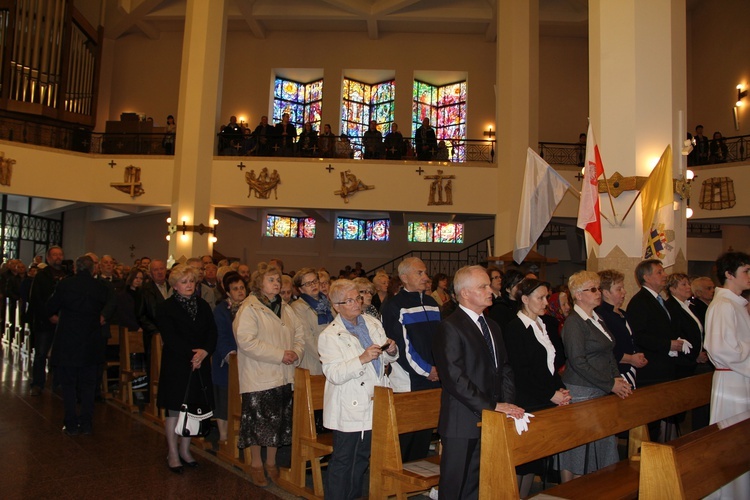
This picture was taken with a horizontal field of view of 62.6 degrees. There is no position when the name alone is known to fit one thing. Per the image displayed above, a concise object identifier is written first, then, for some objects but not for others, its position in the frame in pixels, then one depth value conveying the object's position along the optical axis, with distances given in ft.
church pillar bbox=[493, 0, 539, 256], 42.50
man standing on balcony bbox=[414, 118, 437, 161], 45.30
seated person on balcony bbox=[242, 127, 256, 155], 45.80
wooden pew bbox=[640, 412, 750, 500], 7.84
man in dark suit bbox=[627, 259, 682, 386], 15.39
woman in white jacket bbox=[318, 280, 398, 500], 11.98
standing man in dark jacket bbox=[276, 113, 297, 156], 46.06
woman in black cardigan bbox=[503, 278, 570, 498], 11.72
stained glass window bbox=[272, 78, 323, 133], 61.36
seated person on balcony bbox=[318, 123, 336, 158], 46.14
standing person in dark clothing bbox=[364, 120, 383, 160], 45.96
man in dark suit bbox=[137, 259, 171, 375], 21.79
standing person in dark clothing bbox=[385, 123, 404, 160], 45.84
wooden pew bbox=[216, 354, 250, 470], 16.39
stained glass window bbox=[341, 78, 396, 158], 61.31
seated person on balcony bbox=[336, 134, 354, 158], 46.50
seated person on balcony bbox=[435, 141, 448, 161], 45.34
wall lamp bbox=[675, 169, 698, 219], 24.16
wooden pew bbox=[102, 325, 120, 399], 23.57
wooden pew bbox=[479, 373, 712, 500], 9.02
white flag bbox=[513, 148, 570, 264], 22.50
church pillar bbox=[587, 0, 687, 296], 23.59
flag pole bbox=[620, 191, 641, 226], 23.21
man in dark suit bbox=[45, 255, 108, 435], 18.15
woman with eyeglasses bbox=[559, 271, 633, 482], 12.20
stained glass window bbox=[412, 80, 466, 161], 61.00
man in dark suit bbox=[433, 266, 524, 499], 10.00
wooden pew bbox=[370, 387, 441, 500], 11.44
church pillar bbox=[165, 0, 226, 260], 43.29
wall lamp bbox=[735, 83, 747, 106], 47.41
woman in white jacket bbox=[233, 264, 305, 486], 14.48
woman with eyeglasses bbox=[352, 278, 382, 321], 14.57
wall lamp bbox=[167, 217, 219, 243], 42.42
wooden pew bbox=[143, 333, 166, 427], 19.74
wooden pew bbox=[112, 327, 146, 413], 21.98
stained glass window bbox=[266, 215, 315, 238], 62.13
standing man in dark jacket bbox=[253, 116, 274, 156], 46.14
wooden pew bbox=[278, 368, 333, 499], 13.85
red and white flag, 21.77
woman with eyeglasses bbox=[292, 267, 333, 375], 17.11
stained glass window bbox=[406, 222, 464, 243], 62.24
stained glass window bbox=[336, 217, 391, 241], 62.49
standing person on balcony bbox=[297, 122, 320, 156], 46.11
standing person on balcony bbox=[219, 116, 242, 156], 45.75
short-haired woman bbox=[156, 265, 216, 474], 15.01
